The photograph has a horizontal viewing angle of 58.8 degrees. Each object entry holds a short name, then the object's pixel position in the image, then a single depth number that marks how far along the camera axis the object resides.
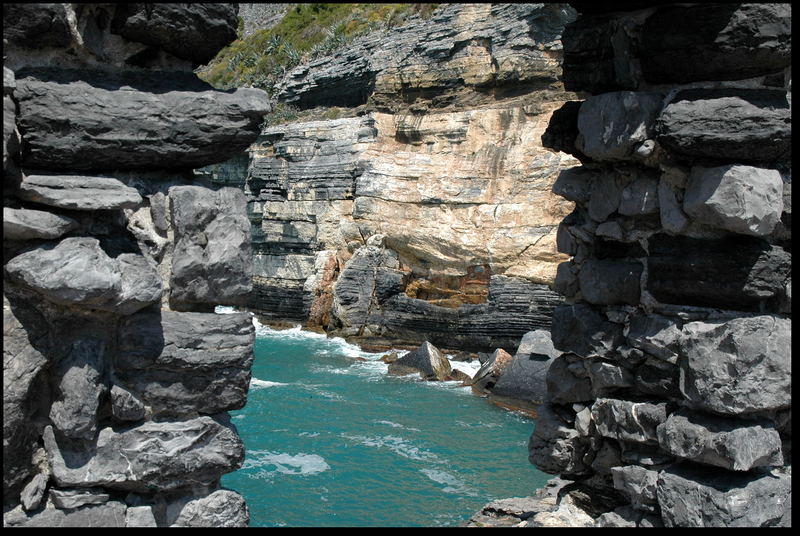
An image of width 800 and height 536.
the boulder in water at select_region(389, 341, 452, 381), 14.88
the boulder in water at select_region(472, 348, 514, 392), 13.96
